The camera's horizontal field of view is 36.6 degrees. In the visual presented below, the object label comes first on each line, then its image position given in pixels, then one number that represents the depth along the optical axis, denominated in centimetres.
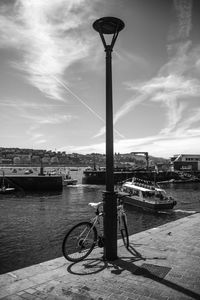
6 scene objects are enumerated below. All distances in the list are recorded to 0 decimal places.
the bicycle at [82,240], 753
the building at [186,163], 12988
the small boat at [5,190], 5366
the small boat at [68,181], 7782
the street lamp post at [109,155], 727
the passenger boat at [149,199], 3389
